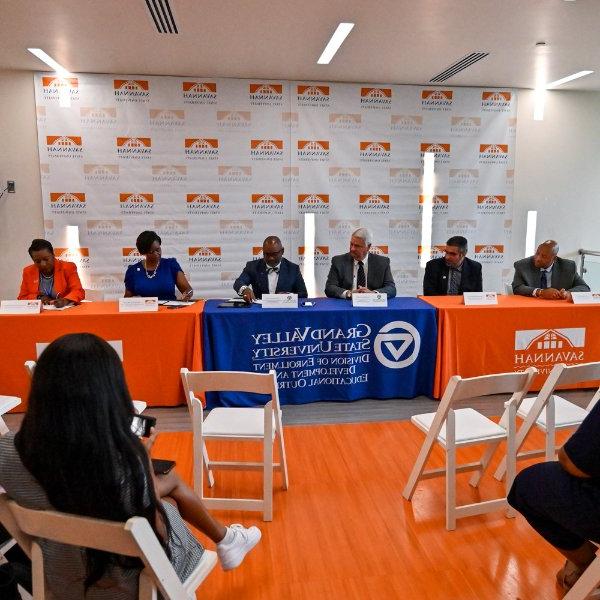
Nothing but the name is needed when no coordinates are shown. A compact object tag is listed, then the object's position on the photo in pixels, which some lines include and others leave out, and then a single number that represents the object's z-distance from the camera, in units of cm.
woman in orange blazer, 397
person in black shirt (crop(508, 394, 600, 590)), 163
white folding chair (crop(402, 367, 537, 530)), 225
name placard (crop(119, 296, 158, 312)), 368
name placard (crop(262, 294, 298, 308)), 379
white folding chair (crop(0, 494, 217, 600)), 116
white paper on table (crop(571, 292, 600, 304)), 397
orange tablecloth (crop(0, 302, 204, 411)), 358
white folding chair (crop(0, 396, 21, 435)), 237
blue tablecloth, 370
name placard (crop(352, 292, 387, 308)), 387
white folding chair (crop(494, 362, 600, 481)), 236
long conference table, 363
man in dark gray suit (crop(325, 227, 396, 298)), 438
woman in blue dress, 422
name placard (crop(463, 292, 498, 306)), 391
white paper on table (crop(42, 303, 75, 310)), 379
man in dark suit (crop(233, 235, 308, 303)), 438
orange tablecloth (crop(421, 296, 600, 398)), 384
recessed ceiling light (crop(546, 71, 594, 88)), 516
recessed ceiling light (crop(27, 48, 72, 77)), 446
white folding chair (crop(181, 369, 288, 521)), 231
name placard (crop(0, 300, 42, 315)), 363
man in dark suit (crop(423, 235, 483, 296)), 446
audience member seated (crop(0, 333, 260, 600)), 124
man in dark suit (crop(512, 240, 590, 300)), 432
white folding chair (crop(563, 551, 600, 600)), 153
